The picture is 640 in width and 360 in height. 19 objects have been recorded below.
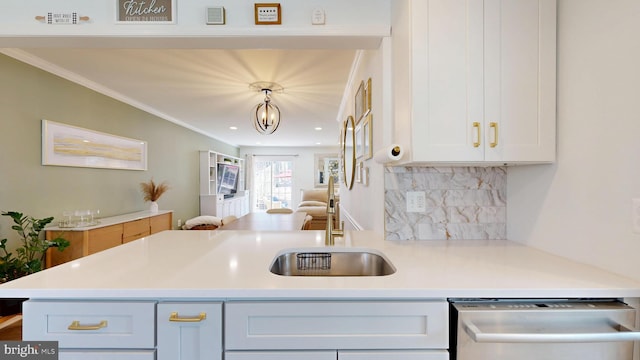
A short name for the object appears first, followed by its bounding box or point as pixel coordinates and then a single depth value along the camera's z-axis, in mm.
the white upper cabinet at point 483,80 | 1255
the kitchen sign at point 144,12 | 1550
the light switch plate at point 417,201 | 1603
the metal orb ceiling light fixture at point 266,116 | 3588
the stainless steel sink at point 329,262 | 1429
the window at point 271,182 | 8945
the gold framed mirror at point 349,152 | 2738
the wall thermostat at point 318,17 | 1542
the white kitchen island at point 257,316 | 908
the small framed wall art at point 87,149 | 2850
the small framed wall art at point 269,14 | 1541
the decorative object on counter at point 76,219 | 2919
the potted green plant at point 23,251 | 2311
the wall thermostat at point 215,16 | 1535
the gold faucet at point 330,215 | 1499
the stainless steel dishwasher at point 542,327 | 894
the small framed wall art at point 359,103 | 2381
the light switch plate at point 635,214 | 954
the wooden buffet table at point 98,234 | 2797
